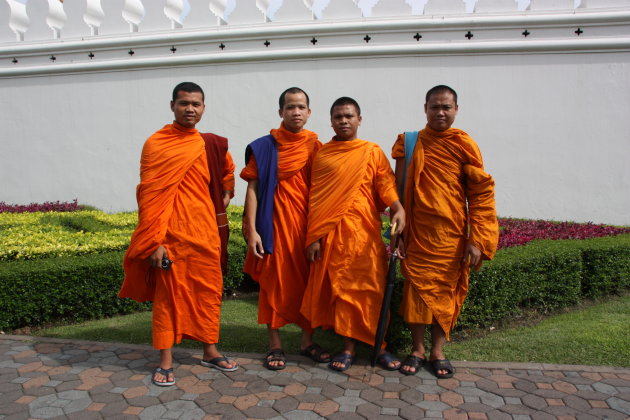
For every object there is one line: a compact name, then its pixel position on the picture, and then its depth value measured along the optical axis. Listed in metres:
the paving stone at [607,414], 2.74
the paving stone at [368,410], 2.79
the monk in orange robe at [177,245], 3.29
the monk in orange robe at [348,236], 3.41
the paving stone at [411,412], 2.78
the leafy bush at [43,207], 9.30
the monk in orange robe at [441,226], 3.38
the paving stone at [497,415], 2.75
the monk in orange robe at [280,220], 3.56
